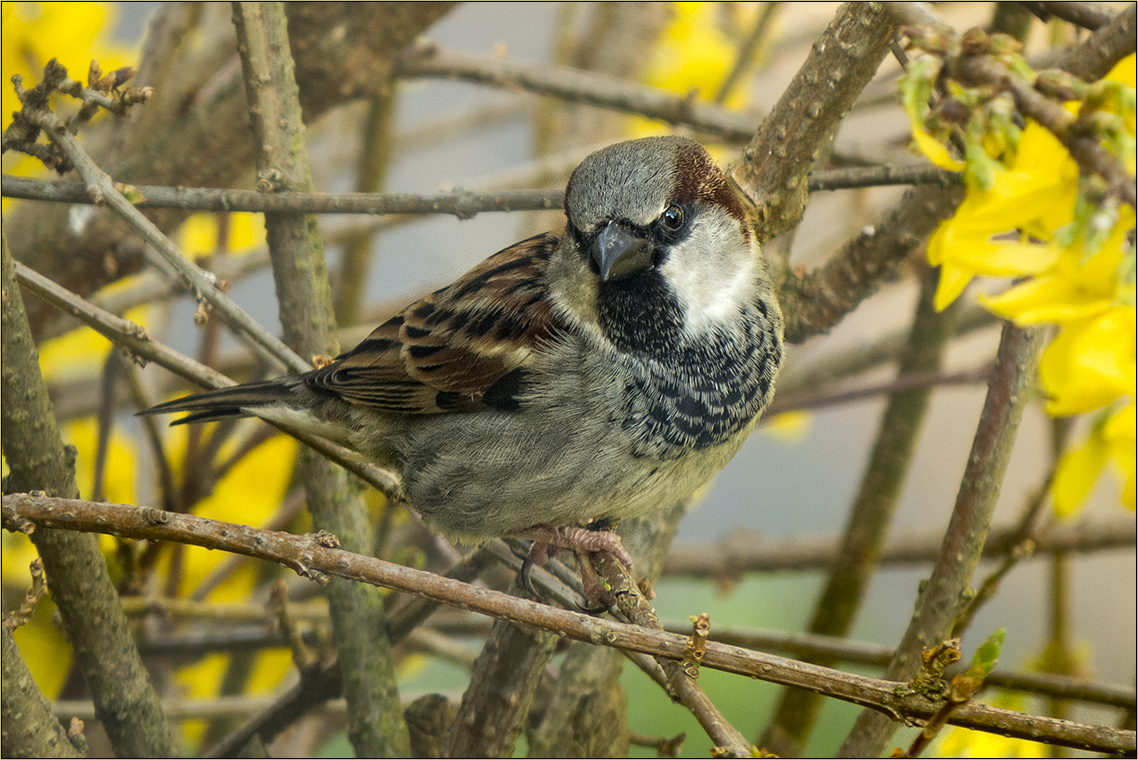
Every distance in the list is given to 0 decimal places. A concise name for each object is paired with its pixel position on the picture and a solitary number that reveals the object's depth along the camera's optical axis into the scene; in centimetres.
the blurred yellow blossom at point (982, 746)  366
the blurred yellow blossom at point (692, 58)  386
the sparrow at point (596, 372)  367
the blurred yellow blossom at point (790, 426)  382
